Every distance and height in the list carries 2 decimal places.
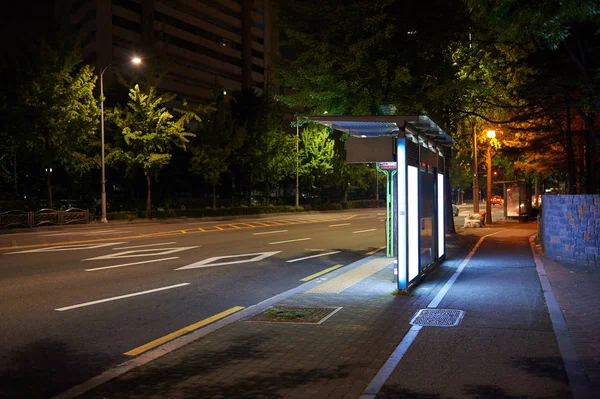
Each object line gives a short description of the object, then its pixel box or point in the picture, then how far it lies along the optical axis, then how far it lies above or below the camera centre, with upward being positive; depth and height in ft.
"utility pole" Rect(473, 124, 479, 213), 107.50 +0.95
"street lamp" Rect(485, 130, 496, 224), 110.73 +1.36
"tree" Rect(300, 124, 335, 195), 182.50 +14.52
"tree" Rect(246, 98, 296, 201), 160.86 +14.91
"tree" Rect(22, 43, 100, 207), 103.30 +17.79
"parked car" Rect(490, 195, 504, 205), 283.32 -2.47
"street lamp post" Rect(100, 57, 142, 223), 109.19 +3.37
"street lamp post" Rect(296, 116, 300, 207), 165.29 +11.17
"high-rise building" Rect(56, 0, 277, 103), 219.61 +72.13
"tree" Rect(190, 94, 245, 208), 140.05 +13.72
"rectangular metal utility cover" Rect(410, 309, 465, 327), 25.95 -5.75
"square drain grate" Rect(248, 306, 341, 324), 27.12 -5.71
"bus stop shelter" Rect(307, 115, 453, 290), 32.22 +2.14
